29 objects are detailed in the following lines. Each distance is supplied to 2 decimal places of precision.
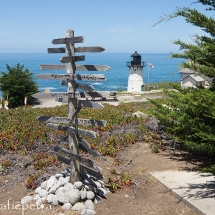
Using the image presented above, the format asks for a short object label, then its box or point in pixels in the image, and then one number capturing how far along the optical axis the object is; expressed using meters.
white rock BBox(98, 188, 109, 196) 6.51
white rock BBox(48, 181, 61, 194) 6.43
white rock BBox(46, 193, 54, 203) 6.24
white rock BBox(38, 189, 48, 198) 6.44
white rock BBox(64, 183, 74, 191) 6.35
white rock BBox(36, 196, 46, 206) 6.26
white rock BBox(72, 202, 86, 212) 5.93
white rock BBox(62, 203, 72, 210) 5.99
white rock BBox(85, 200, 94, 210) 6.00
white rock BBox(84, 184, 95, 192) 6.38
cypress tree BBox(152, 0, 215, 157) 5.49
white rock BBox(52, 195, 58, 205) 6.17
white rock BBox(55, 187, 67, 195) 6.27
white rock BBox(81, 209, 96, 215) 5.80
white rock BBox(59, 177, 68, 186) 6.57
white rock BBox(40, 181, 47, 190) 6.70
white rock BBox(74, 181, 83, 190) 6.26
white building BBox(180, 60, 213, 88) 35.91
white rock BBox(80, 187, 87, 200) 6.20
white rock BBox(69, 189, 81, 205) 6.06
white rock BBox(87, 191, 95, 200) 6.23
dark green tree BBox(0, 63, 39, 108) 29.11
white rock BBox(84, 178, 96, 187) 6.58
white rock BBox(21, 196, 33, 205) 6.36
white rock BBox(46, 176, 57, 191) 6.57
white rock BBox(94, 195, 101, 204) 6.30
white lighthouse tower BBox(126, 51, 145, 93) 48.47
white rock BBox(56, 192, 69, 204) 6.11
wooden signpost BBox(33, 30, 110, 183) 6.10
